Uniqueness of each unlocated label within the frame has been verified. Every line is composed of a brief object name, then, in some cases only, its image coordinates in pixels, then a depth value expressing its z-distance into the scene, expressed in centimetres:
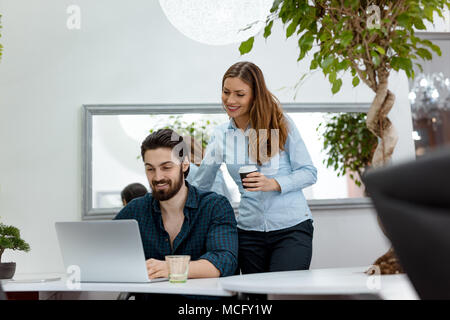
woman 217
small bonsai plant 197
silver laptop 147
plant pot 195
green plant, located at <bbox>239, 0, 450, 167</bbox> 144
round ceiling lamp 227
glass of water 146
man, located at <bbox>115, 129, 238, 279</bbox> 187
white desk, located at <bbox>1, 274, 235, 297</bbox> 129
